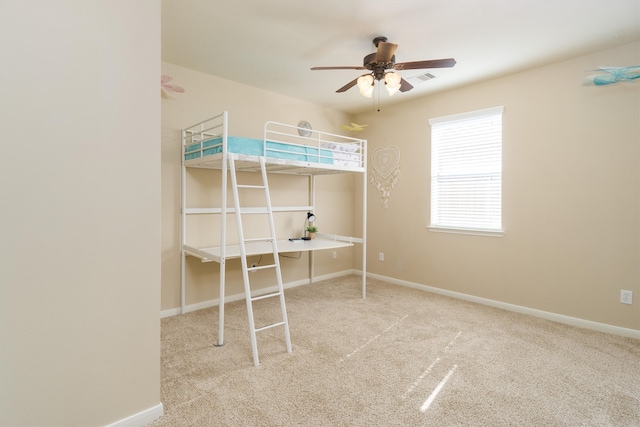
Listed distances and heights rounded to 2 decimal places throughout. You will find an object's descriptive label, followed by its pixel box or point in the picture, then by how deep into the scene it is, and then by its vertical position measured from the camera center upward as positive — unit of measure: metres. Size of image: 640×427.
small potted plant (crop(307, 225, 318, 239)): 4.34 -0.34
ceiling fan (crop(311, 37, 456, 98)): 2.32 +1.10
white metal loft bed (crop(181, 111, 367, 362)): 2.71 +0.45
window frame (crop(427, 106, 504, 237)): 3.55 +0.27
